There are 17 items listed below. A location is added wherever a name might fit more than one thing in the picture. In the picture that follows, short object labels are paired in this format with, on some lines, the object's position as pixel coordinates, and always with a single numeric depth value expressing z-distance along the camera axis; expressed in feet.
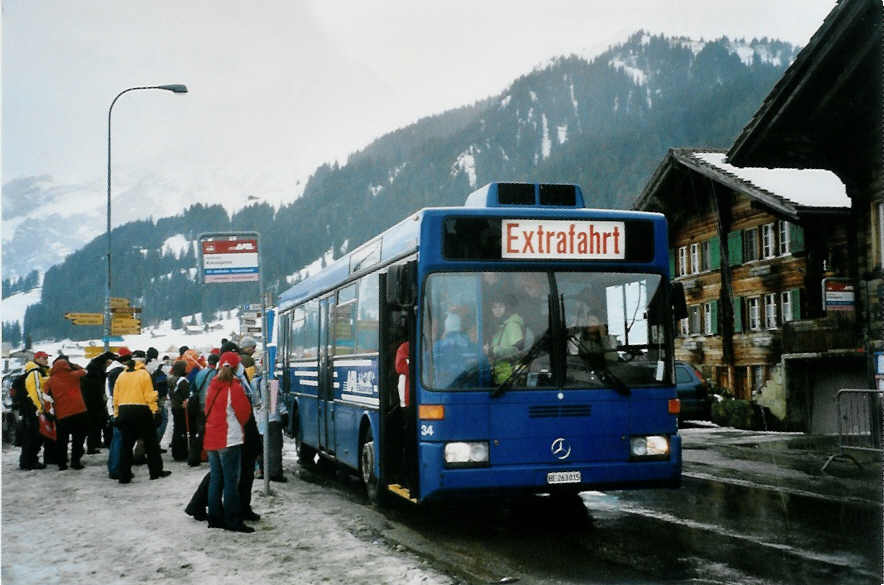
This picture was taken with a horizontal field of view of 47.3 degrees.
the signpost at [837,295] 54.39
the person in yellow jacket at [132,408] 46.26
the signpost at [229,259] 39.60
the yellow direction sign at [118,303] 102.11
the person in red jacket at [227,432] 30.40
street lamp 92.43
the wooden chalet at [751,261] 89.92
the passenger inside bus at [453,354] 28.66
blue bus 28.50
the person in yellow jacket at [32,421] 54.70
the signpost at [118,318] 101.70
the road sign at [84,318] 100.72
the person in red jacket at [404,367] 30.25
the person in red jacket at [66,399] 51.09
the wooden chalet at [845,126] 53.67
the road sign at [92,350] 104.68
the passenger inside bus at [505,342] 28.55
